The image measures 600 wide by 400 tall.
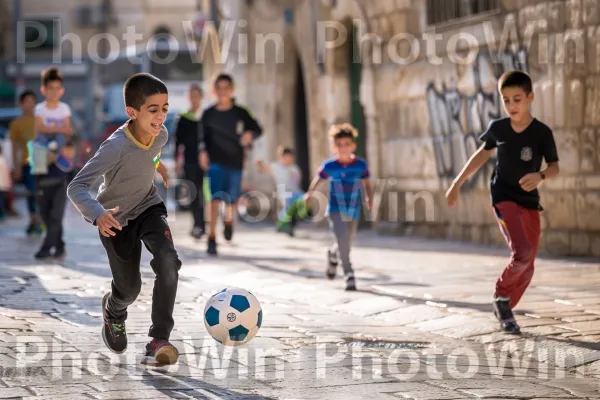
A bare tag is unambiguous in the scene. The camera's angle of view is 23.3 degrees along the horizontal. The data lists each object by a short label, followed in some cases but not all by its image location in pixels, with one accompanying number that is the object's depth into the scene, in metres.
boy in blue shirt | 11.46
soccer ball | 7.34
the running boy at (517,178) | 8.59
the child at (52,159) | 13.95
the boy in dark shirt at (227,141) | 15.42
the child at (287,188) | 17.55
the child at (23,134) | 18.44
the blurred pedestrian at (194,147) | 17.00
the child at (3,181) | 22.30
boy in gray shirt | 7.18
